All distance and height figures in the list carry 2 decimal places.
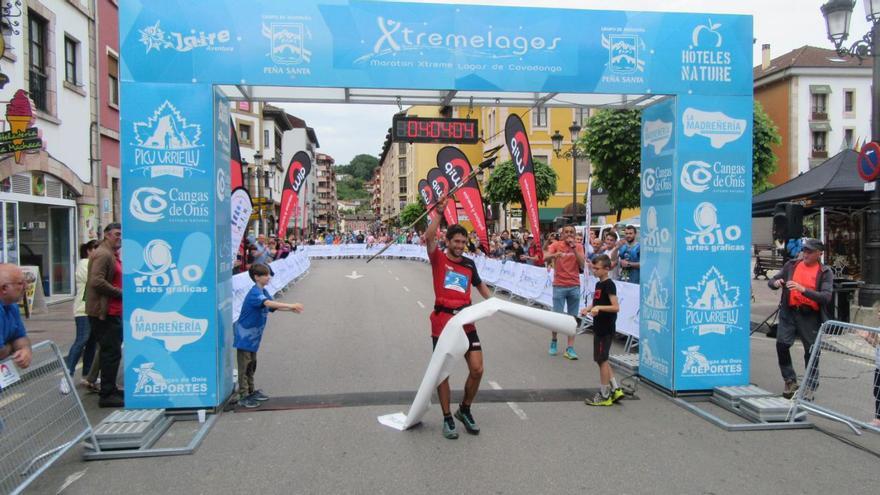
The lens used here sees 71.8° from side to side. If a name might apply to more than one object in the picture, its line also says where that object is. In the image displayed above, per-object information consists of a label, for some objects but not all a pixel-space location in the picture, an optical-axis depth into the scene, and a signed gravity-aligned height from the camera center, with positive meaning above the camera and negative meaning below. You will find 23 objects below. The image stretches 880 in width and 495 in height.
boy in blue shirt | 6.41 -0.91
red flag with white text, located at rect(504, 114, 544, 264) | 11.45 +1.61
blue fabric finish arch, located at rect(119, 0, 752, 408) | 6.02 +1.31
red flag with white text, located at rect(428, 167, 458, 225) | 17.84 +1.66
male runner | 5.57 -0.51
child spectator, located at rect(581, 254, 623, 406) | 6.56 -1.00
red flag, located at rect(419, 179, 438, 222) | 21.84 +1.88
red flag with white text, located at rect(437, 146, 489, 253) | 17.22 +1.76
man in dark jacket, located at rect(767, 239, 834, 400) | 6.54 -0.68
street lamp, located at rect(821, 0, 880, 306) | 9.51 +2.66
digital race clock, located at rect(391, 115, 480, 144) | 7.05 +1.30
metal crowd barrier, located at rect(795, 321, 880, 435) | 5.61 -1.34
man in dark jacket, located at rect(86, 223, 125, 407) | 6.49 -0.75
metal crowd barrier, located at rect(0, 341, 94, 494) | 4.03 -1.28
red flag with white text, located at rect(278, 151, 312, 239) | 20.00 +1.94
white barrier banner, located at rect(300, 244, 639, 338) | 10.08 -1.11
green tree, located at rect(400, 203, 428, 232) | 63.03 +2.96
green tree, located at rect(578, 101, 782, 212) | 26.09 +3.97
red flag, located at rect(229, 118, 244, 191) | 8.84 +1.15
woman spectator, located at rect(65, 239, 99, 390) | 7.11 -1.12
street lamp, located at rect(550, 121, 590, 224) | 18.48 +3.30
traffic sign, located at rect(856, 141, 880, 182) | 8.72 +1.11
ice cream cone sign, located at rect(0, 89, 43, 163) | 10.44 +2.06
